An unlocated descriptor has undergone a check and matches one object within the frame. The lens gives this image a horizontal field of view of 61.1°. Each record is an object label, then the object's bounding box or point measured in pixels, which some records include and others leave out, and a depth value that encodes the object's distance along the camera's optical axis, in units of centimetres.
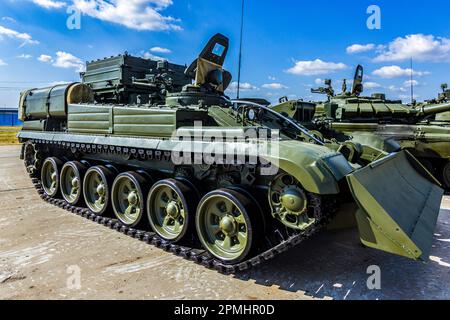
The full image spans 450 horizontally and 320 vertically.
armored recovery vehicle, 418
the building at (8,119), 5925
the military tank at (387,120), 803
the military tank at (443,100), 1339
